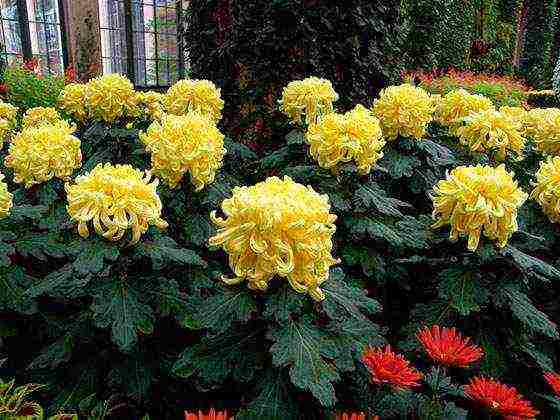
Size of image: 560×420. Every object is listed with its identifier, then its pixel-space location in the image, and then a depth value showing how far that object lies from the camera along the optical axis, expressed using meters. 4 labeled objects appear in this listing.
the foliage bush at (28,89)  7.27
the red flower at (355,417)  1.23
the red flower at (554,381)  1.31
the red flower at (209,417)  1.15
